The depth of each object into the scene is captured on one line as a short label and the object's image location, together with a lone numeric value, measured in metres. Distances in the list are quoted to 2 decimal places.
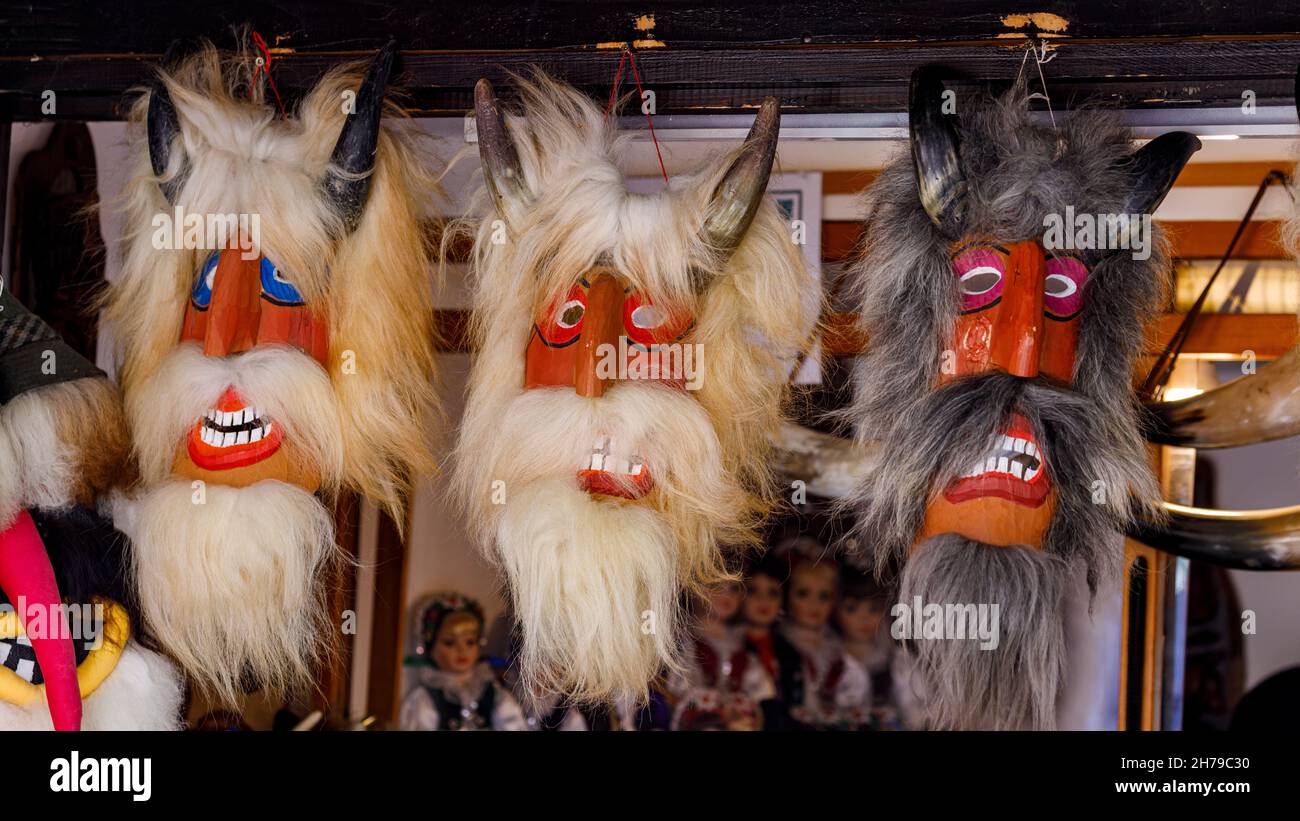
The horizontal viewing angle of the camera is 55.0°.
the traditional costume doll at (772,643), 3.47
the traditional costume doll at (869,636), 3.53
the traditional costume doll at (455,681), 3.41
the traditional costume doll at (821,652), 3.48
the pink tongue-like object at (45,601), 1.73
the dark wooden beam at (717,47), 1.77
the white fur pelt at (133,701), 1.75
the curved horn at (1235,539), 1.91
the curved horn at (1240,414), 1.91
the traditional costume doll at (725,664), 3.47
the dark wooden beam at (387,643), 3.49
